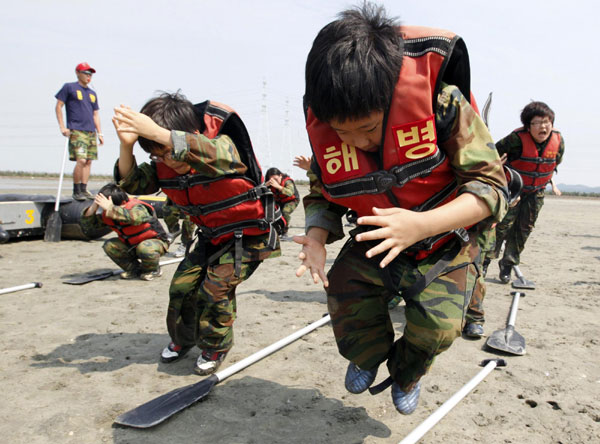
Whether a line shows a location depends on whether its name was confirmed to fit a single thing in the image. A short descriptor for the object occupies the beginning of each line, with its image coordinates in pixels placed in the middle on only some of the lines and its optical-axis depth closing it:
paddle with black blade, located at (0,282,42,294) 5.02
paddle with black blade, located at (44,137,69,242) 8.59
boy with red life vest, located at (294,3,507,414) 1.83
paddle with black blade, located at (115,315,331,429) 2.61
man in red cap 8.67
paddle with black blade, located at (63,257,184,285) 5.74
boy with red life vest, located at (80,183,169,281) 6.17
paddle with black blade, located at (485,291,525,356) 3.74
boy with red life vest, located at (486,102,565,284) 5.89
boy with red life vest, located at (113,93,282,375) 3.21
